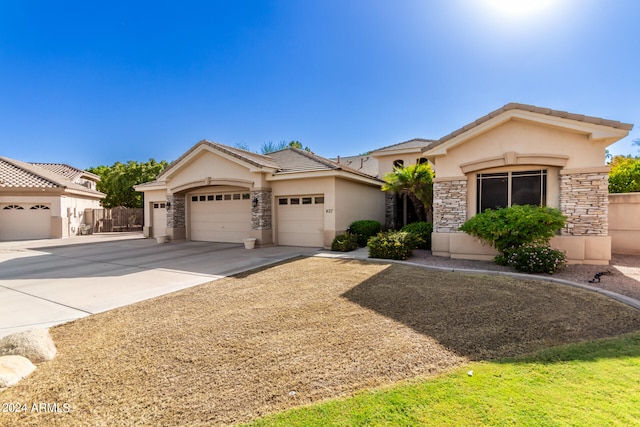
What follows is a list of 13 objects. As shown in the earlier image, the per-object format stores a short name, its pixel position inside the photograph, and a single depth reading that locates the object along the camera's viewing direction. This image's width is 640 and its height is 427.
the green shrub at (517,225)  8.48
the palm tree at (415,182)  12.59
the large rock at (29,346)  3.85
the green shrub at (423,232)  12.12
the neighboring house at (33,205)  19.70
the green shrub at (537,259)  7.87
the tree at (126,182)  29.22
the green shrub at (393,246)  10.20
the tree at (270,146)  48.49
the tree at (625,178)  11.62
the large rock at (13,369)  3.33
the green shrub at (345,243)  12.62
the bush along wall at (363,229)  13.89
